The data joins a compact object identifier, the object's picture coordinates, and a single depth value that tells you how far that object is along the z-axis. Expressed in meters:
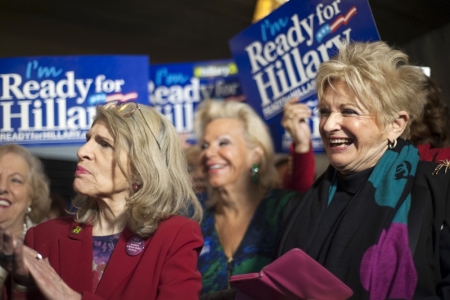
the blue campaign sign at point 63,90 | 3.56
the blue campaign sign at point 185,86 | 4.30
